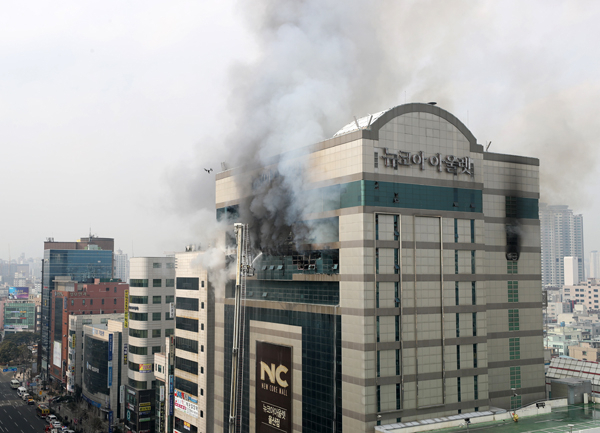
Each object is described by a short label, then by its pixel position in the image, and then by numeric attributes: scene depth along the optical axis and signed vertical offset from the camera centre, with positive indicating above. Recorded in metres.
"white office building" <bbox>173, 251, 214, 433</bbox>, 70.31 -11.96
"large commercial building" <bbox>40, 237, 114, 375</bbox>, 160.62 -6.57
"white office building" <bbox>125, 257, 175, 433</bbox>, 99.12 -12.58
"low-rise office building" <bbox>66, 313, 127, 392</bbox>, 134.62 -21.65
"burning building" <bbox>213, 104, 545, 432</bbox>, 46.66 -2.68
